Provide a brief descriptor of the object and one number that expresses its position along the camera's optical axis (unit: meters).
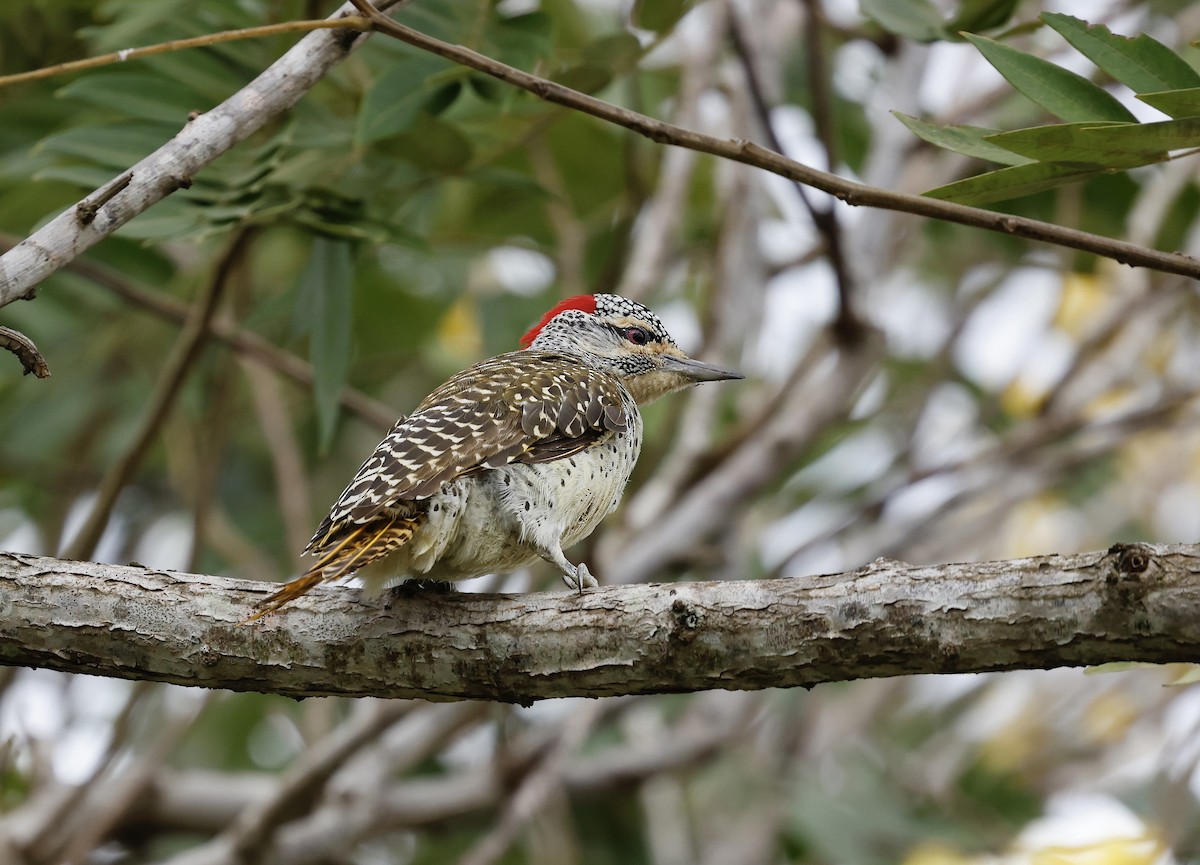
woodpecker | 6.65
